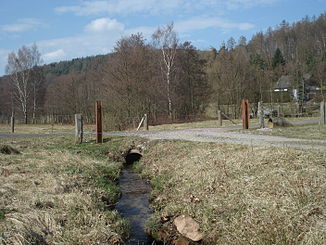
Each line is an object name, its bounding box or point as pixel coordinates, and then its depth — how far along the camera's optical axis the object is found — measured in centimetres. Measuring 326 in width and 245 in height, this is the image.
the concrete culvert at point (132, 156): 1739
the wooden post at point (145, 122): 2472
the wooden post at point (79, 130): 1938
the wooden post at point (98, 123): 1945
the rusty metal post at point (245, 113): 2012
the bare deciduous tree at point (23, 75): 5584
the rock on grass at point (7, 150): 1460
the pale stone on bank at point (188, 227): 702
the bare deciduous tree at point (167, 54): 3956
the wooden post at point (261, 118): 2053
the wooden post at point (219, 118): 2632
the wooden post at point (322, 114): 2281
